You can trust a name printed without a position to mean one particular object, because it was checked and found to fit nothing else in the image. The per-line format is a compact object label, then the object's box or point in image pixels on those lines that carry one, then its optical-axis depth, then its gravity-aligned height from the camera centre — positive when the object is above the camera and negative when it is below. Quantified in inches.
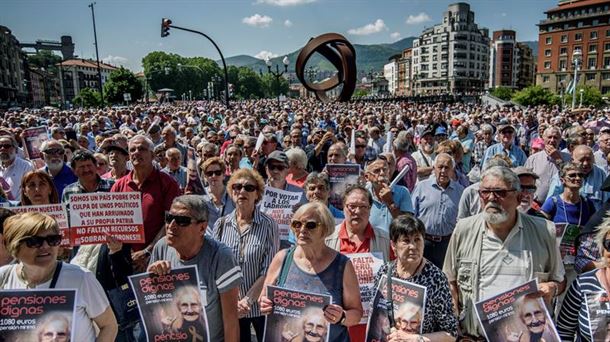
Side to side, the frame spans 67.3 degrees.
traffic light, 876.0 +161.4
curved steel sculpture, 985.5 +103.6
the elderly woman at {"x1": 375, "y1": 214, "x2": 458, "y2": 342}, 109.4 -42.7
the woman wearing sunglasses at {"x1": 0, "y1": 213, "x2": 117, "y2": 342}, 97.4 -33.4
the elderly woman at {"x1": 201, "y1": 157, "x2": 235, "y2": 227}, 199.8 -31.2
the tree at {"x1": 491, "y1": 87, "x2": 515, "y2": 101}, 3331.7 +44.3
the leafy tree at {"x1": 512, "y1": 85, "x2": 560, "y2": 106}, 2511.1 +7.9
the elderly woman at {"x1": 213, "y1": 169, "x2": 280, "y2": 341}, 142.1 -40.8
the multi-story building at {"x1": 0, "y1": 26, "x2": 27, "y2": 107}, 3300.2 +364.9
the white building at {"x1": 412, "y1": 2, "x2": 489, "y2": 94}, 5403.5 +548.4
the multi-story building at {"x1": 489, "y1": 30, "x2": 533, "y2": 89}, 5236.2 +456.2
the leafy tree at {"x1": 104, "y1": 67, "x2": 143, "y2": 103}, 3029.0 +185.0
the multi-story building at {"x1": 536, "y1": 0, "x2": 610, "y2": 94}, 3380.9 +415.3
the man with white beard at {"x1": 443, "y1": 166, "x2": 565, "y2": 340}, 123.0 -40.7
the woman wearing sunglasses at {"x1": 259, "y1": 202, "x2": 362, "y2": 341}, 113.4 -41.5
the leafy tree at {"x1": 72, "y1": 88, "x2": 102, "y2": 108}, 2987.2 +106.5
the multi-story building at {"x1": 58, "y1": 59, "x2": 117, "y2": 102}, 5497.0 +490.6
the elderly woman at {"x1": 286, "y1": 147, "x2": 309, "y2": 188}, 227.3 -29.7
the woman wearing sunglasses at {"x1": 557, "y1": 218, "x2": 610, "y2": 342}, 103.0 -46.5
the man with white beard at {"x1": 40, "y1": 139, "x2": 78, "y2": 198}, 216.7 -23.3
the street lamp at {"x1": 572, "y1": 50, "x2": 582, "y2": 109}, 1032.8 +91.2
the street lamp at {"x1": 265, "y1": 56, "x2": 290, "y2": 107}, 1057.5 +107.5
